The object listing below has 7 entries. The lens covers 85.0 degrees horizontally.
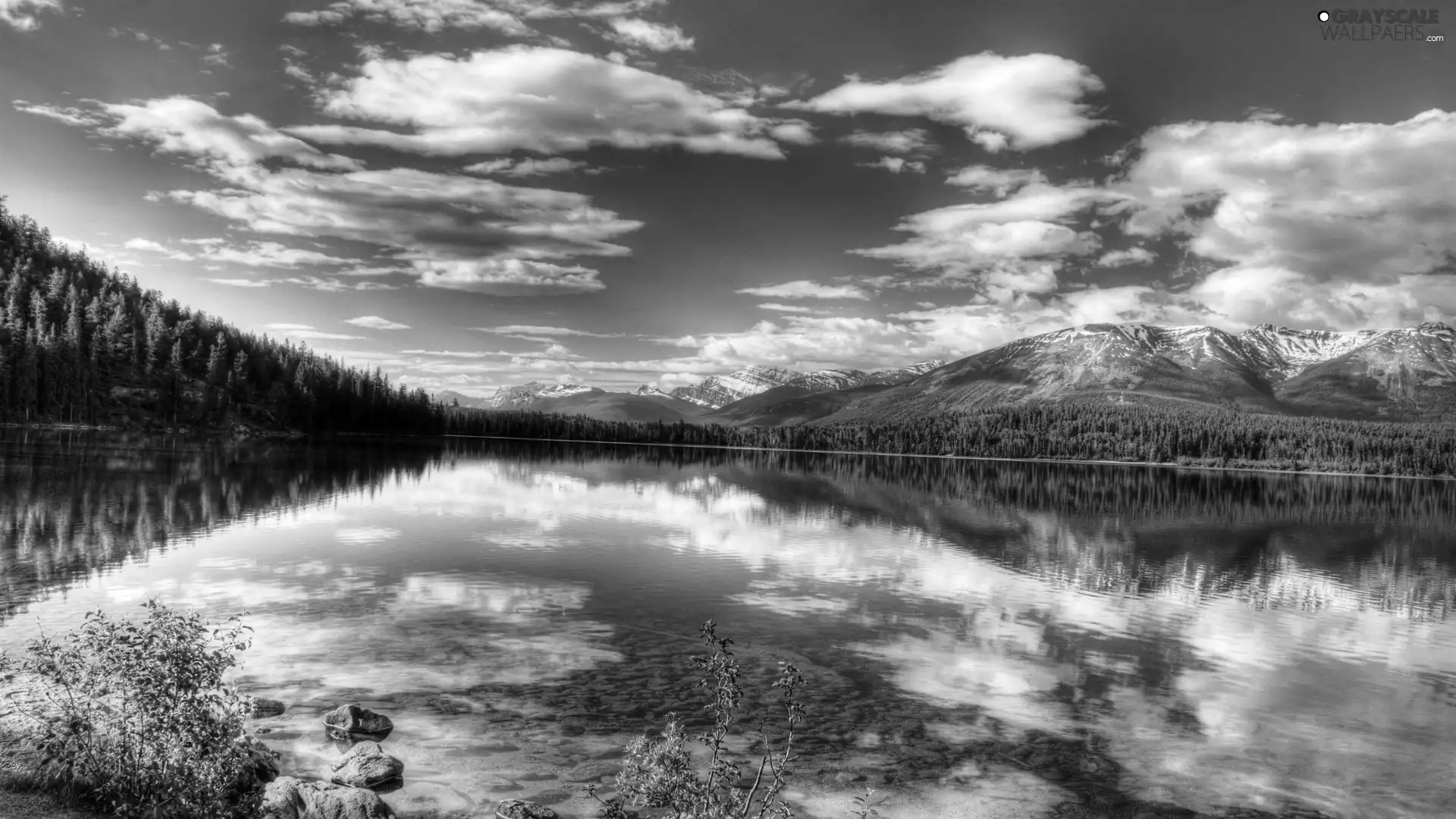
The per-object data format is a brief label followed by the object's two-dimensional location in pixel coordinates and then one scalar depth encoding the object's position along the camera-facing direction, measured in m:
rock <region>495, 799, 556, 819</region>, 18.47
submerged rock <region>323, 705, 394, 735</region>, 23.30
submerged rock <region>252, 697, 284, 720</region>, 24.39
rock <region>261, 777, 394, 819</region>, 17.73
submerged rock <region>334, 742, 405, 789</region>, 20.20
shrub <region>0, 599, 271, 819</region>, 14.81
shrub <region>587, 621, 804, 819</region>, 13.80
